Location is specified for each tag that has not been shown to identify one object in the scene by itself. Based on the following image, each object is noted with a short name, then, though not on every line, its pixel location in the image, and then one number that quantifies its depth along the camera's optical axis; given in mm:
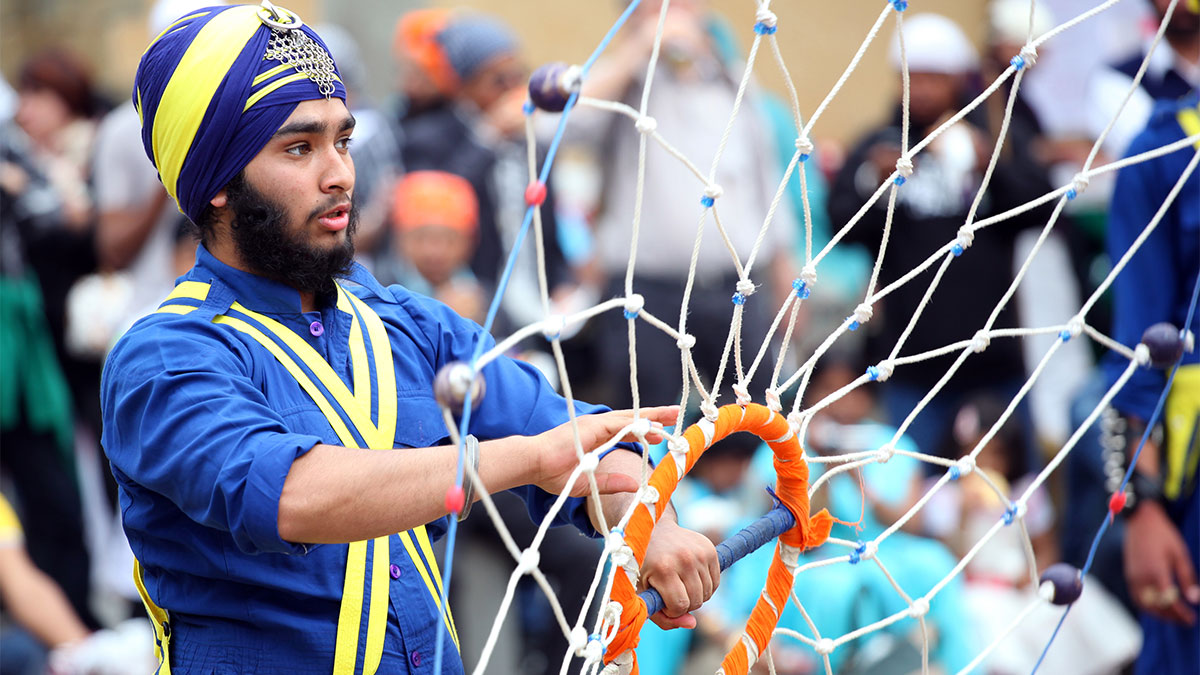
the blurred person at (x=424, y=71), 12062
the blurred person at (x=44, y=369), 11211
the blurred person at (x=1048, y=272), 12086
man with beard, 3764
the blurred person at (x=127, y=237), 10625
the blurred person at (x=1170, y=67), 7562
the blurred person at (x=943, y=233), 10766
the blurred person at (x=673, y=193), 10461
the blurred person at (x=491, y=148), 11445
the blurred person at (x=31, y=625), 9609
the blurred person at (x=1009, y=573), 9758
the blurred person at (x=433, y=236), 10578
